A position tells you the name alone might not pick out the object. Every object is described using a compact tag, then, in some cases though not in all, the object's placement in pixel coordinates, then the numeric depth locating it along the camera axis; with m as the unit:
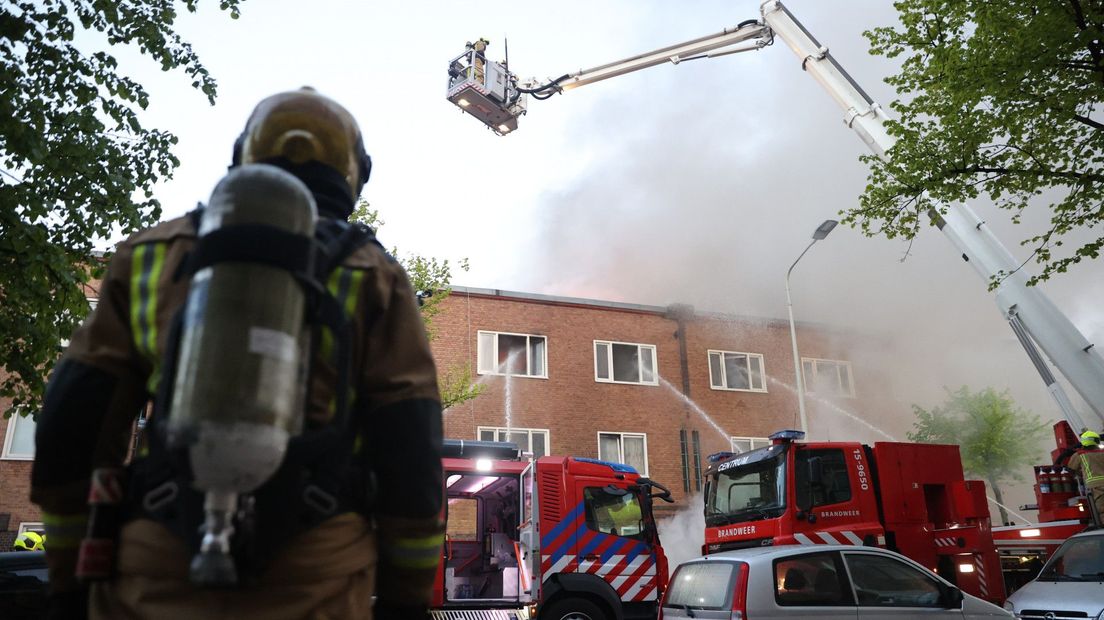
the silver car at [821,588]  6.27
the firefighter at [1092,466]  10.22
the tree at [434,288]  17.75
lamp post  17.59
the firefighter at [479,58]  20.44
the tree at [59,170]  6.57
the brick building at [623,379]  20.39
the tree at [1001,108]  9.09
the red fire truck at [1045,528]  10.59
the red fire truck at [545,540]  9.77
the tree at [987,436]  26.50
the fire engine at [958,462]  10.07
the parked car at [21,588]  6.13
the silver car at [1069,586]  7.24
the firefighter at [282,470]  1.43
